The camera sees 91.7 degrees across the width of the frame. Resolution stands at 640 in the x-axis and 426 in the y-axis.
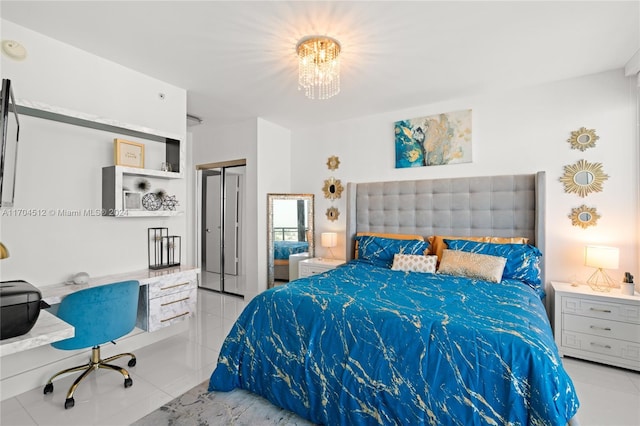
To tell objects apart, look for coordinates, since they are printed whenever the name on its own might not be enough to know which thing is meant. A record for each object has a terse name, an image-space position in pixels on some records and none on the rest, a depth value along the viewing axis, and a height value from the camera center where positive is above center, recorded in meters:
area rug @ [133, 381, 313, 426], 1.96 -1.31
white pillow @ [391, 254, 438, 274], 3.21 -0.53
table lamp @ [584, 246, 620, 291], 2.69 -0.43
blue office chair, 2.05 -0.72
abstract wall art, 3.68 +0.91
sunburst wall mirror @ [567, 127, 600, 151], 3.04 +0.74
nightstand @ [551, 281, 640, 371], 2.56 -0.97
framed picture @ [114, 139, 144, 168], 2.73 +0.55
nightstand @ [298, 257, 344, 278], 4.18 -0.71
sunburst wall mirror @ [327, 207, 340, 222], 4.61 +0.00
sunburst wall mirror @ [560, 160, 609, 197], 3.00 +0.35
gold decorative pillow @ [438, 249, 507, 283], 2.81 -0.50
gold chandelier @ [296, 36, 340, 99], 2.39 +1.26
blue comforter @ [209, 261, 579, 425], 1.48 -0.80
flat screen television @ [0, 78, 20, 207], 1.22 +0.35
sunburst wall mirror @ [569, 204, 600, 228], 3.02 -0.03
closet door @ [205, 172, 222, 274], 5.42 -0.08
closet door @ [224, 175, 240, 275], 5.13 -0.04
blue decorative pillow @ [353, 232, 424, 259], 3.72 -0.29
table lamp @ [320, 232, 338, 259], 4.36 -0.36
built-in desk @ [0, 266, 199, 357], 2.34 -0.68
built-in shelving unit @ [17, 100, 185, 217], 2.32 +0.49
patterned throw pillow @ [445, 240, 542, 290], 2.90 -0.44
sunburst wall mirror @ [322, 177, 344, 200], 4.57 +0.37
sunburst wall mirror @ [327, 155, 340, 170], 4.60 +0.76
